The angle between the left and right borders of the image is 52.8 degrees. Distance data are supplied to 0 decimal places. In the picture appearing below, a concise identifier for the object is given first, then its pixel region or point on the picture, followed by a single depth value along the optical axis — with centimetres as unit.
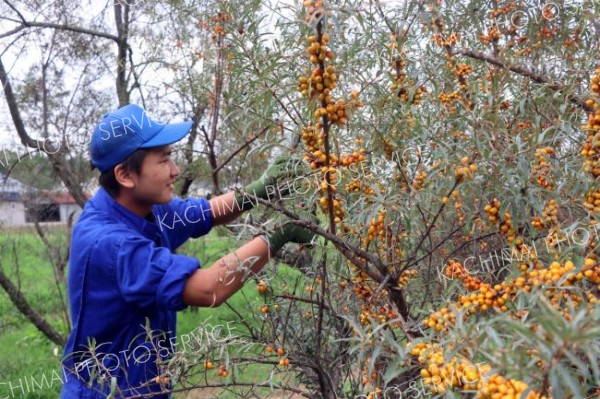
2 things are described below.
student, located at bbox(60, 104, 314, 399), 181
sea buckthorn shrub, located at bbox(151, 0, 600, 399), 112
